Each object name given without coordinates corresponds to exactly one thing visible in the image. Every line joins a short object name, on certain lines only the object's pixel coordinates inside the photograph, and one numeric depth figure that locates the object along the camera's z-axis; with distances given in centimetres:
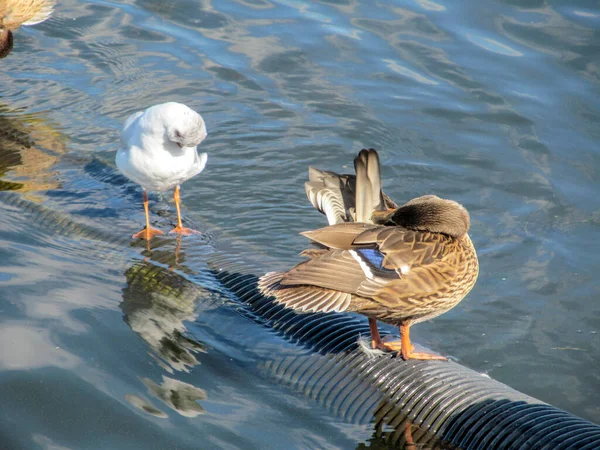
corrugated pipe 829
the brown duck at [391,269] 874
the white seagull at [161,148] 1223
